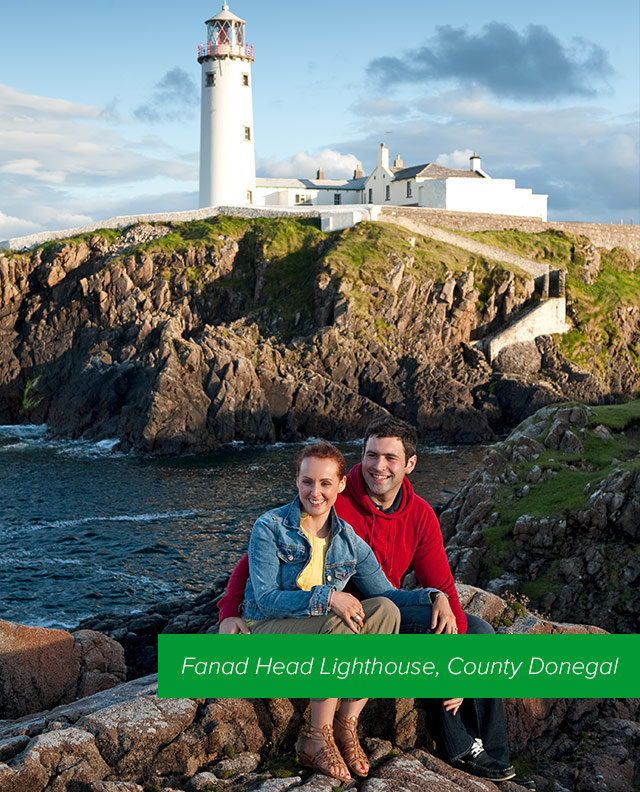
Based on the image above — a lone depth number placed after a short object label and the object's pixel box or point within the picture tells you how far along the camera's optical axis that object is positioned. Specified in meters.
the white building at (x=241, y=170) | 79.06
